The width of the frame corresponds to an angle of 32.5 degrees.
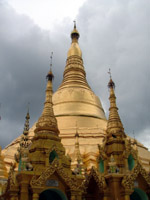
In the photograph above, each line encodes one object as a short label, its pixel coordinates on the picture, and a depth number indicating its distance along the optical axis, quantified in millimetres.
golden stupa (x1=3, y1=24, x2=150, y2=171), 22641
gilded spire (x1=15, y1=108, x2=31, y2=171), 12794
